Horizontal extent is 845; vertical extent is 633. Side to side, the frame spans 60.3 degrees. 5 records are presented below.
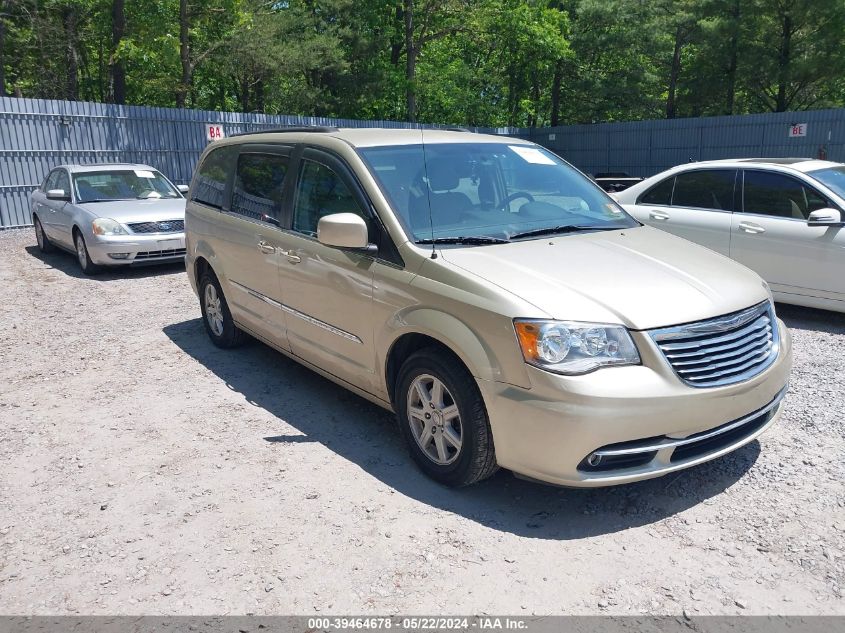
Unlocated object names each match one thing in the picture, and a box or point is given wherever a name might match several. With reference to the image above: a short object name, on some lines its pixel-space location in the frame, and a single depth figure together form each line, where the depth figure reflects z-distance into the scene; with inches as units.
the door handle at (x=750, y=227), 281.9
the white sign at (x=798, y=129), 754.8
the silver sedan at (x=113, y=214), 395.2
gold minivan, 129.7
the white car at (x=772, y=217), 266.1
